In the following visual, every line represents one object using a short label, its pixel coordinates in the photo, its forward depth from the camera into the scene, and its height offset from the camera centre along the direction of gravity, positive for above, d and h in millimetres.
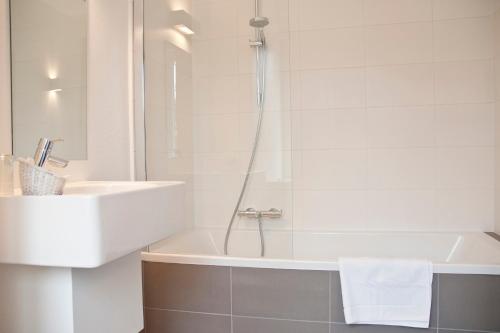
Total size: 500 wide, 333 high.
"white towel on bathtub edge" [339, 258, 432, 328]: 1539 -560
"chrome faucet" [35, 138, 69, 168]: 1080 +38
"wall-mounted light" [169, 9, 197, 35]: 2305 +910
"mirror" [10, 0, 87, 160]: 1408 +377
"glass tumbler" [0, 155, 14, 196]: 1137 -32
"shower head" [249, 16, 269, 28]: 2297 +897
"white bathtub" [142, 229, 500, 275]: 1852 -500
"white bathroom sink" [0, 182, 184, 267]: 857 -158
